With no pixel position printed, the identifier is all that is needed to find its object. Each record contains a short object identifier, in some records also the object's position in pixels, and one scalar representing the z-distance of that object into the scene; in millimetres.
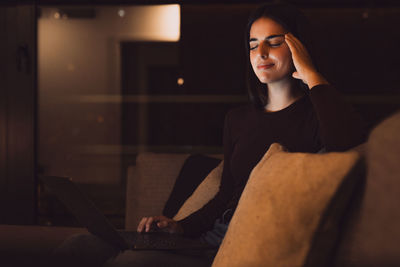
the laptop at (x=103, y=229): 1379
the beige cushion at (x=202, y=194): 2068
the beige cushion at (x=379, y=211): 869
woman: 1536
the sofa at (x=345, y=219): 879
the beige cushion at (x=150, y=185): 2486
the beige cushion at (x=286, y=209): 936
